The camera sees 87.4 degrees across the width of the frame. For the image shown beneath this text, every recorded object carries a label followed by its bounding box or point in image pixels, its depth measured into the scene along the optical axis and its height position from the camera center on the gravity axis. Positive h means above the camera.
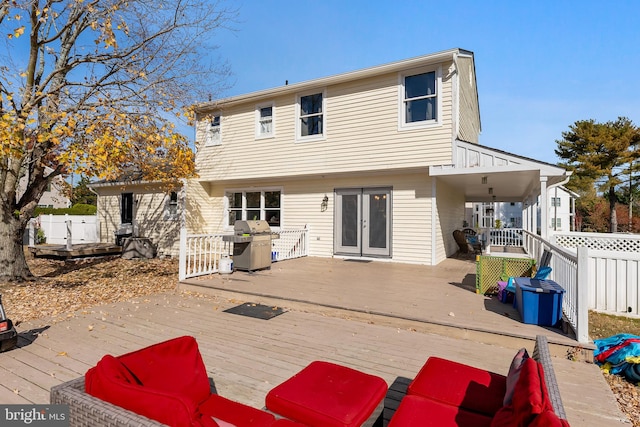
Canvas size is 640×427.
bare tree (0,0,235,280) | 6.61 +3.02
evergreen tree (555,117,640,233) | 24.22 +4.82
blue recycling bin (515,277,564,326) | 4.34 -1.20
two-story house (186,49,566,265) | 8.84 +1.50
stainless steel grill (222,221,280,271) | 8.03 -0.85
